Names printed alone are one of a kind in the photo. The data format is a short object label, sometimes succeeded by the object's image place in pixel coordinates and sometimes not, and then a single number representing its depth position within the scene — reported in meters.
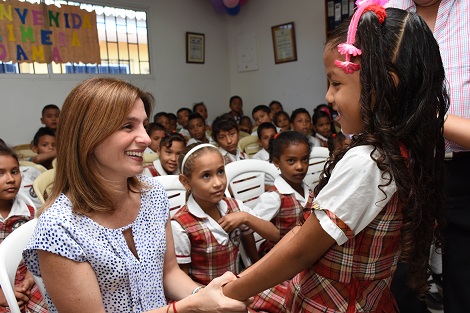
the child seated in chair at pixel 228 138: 3.85
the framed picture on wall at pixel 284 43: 6.33
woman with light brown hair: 0.96
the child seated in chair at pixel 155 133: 3.92
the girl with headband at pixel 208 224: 1.65
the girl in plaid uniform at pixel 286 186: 2.06
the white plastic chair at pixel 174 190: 2.04
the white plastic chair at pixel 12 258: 1.04
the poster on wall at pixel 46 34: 4.53
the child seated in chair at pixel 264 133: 4.06
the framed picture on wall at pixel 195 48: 6.53
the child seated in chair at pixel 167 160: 3.00
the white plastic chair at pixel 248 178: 2.29
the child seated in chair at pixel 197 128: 4.70
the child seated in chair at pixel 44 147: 3.65
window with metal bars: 5.13
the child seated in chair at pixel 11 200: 1.98
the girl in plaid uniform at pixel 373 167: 0.77
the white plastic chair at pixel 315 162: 2.86
